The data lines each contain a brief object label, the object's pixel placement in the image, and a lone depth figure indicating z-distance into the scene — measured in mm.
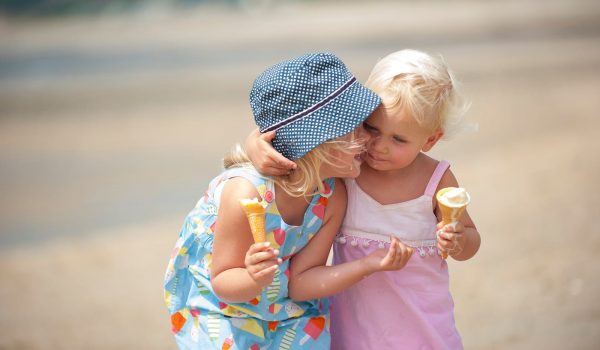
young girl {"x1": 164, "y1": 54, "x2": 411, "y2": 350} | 5922
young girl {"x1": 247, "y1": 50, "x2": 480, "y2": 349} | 6176
